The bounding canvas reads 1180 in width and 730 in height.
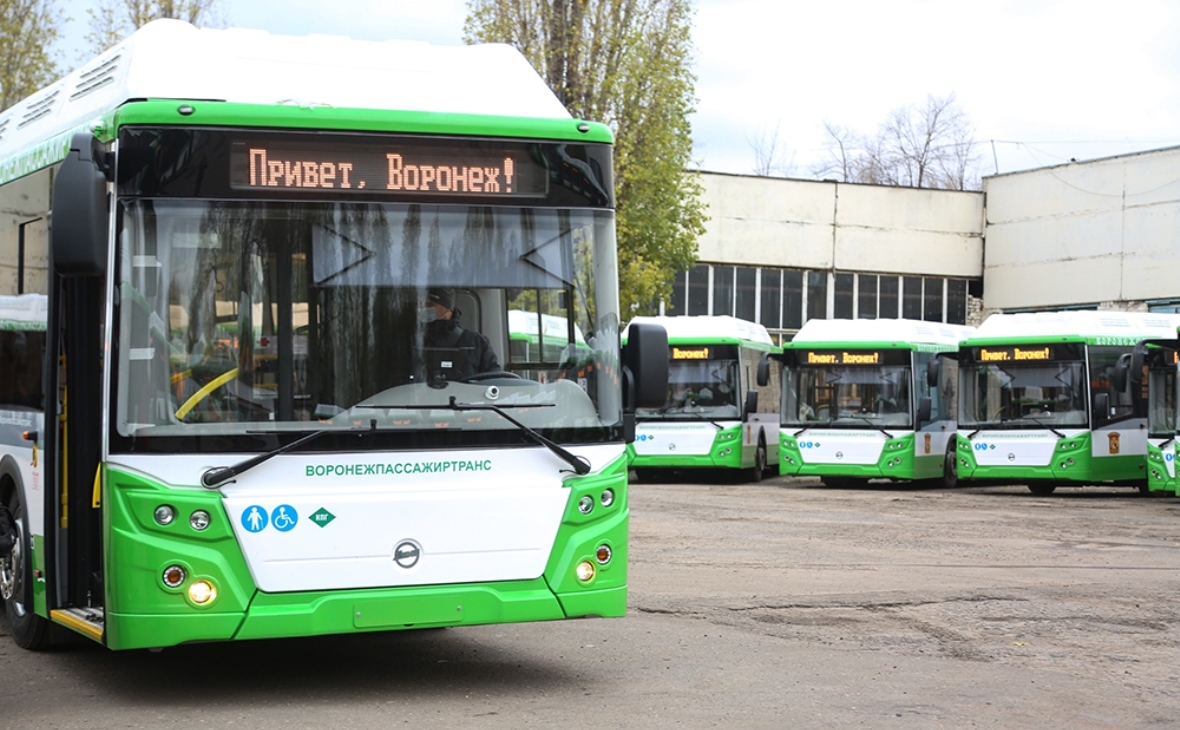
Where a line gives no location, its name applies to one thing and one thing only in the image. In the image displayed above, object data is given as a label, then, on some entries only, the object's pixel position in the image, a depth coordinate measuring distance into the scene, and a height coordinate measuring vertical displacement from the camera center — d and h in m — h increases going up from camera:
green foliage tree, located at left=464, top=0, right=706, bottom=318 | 33.51 +5.55
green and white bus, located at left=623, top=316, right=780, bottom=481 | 29.88 -0.88
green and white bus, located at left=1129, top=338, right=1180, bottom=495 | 24.17 -0.79
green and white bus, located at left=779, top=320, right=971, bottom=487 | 28.50 -0.79
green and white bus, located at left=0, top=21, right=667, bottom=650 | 7.59 -0.01
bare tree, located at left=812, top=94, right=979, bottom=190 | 67.19 +7.58
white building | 46.12 +3.19
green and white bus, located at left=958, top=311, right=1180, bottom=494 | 26.66 -0.78
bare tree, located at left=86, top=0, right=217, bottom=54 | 31.33 +6.53
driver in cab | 7.93 +0.13
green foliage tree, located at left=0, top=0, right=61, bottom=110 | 31.84 +5.85
